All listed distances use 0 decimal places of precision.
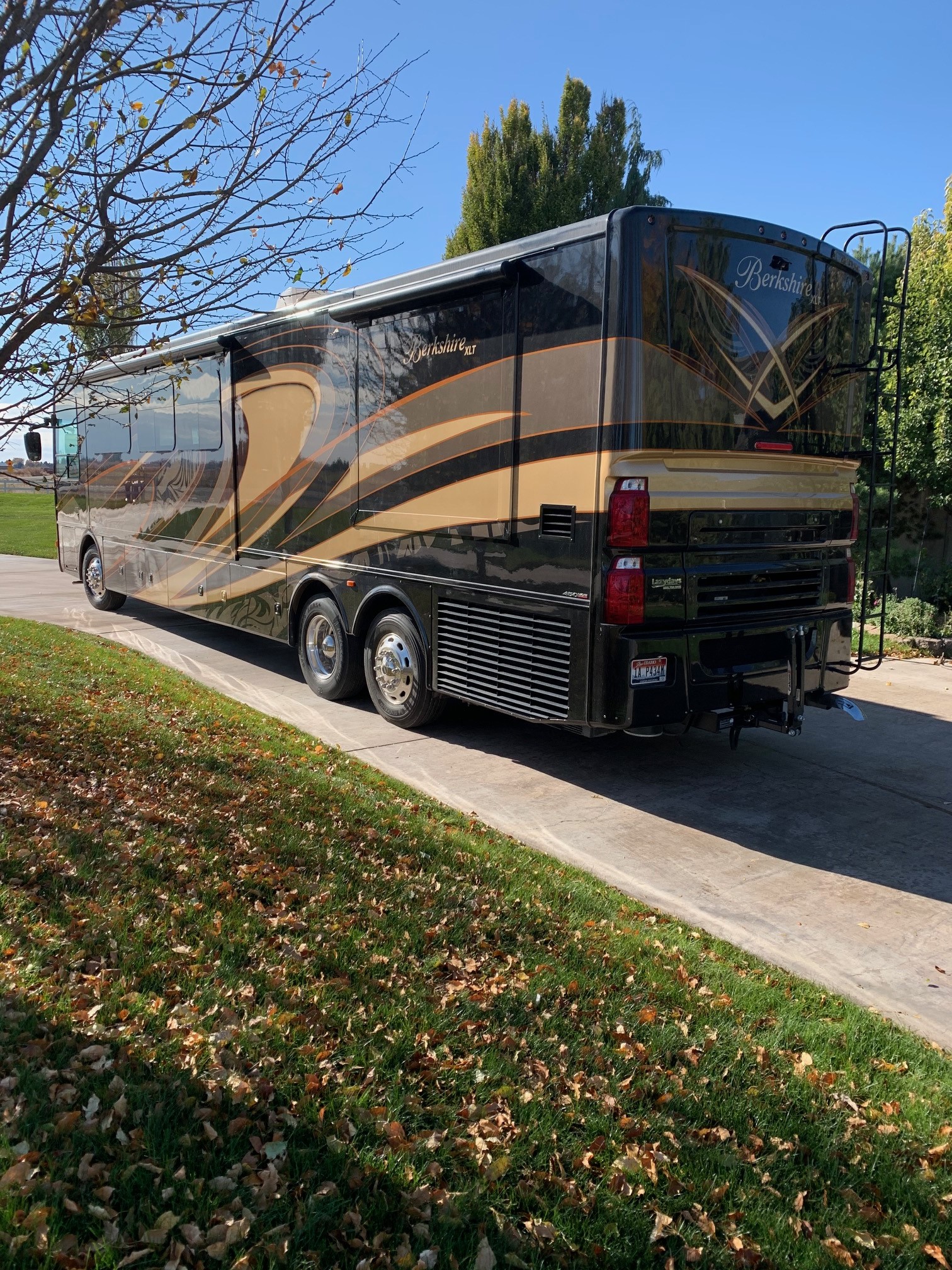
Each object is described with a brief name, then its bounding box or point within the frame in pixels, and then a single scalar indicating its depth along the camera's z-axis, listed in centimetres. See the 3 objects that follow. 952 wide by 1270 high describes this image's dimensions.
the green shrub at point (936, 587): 1308
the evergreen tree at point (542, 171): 2923
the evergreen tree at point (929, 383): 1244
